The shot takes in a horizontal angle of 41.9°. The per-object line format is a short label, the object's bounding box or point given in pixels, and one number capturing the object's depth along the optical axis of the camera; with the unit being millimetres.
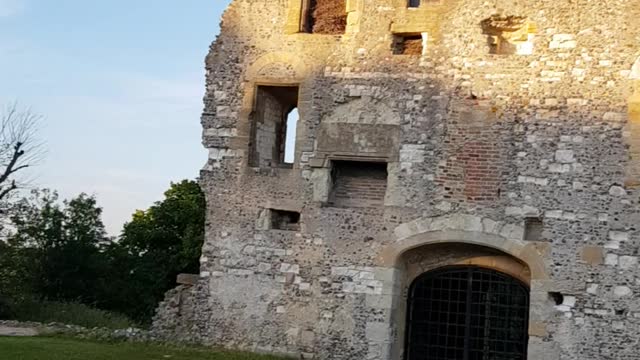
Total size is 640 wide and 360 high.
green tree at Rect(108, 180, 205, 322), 25812
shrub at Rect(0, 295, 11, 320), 19359
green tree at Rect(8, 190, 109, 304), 22703
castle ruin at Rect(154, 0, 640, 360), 12516
